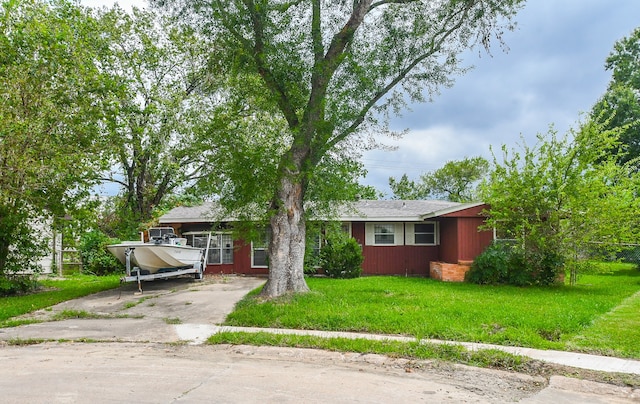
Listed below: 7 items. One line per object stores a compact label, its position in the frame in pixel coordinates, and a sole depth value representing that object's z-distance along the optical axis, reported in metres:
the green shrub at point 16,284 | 14.98
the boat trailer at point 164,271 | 15.07
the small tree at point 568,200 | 14.44
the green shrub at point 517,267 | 15.75
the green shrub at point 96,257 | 23.66
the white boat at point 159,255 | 15.09
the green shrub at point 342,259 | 19.11
